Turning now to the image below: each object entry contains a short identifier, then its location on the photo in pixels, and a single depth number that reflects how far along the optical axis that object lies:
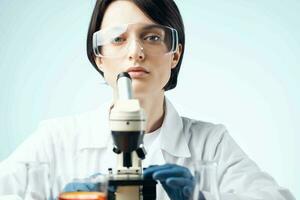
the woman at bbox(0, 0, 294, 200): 1.75
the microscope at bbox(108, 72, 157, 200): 1.13
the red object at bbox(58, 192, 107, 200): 0.98
